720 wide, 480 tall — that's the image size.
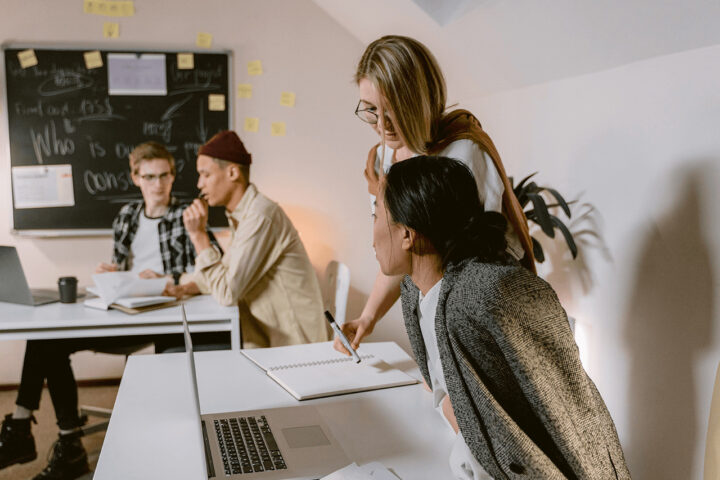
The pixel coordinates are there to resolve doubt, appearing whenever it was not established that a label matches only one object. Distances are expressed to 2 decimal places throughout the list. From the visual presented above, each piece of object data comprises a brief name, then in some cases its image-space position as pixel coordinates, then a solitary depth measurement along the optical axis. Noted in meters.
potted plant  1.73
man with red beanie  2.20
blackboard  3.12
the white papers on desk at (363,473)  0.90
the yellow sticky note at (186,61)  3.20
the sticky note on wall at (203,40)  3.21
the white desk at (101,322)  2.00
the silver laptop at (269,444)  0.92
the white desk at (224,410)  0.95
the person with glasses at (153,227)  2.83
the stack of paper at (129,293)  2.14
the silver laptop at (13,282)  2.17
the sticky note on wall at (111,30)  3.15
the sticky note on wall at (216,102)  3.25
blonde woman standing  1.30
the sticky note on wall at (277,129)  3.33
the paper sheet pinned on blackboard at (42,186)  3.16
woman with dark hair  0.84
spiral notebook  1.28
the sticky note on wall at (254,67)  3.27
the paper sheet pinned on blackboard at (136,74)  3.17
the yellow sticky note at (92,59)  3.14
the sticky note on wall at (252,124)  3.29
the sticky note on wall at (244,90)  3.28
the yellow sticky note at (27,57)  3.09
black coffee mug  2.24
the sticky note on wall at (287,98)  3.32
